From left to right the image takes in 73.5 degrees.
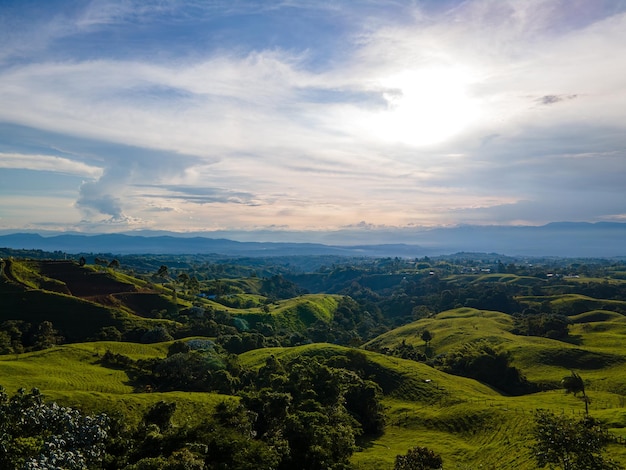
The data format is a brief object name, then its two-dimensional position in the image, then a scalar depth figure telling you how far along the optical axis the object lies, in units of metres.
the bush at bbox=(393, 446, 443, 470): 34.72
